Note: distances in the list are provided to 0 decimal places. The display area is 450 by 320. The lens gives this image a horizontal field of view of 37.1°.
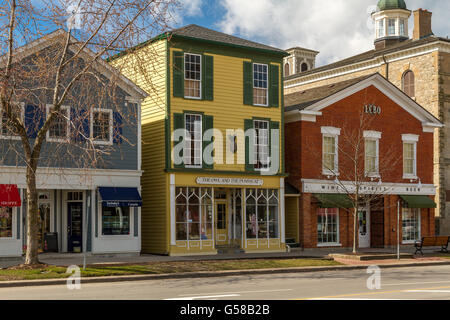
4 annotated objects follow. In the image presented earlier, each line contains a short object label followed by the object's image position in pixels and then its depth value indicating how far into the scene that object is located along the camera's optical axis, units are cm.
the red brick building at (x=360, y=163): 3412
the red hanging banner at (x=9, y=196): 2533
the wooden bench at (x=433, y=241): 3144
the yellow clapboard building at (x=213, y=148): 2997
